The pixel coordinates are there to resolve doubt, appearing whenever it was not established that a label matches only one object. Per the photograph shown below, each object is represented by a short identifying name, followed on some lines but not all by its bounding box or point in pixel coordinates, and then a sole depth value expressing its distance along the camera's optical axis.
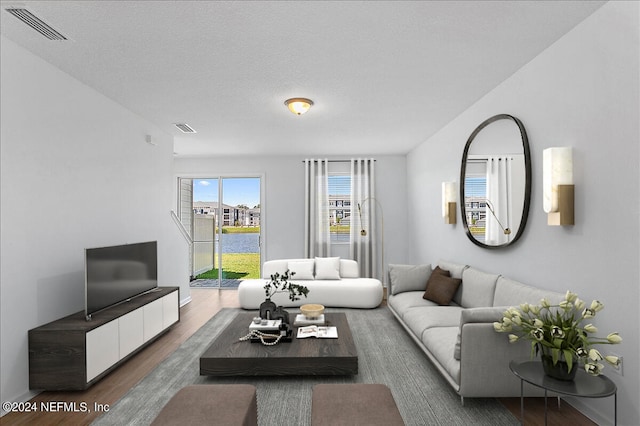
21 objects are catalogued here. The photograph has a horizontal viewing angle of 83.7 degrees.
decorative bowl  3.95
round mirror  3.28
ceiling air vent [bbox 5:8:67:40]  2.33
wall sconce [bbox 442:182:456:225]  4.84
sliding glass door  7.39
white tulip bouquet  1.96
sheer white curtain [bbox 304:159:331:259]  7.29
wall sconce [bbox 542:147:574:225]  2.59
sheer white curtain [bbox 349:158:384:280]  7.25
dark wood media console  2.82
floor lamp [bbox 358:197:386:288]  7.08
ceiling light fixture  3.91
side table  1.86
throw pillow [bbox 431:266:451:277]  4.50
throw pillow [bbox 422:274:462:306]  4.12
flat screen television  3.20
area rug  2.49
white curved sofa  5.52
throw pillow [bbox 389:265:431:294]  4.95
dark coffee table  3.03
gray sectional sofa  2.51
